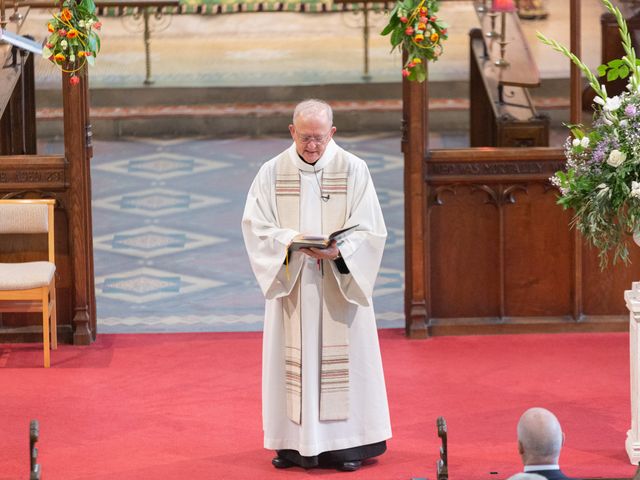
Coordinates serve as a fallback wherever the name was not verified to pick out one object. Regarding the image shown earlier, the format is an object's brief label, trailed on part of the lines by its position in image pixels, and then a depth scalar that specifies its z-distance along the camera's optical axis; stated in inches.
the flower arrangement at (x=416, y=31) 690.2
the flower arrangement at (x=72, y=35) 696.4
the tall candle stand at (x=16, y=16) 816.3
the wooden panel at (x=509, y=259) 748.6
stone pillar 560.1
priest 559.5
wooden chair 695.1
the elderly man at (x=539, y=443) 390.3
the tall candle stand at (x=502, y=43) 832.3
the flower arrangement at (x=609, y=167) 537.3
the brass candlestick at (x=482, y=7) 970.1
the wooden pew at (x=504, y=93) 767.9
